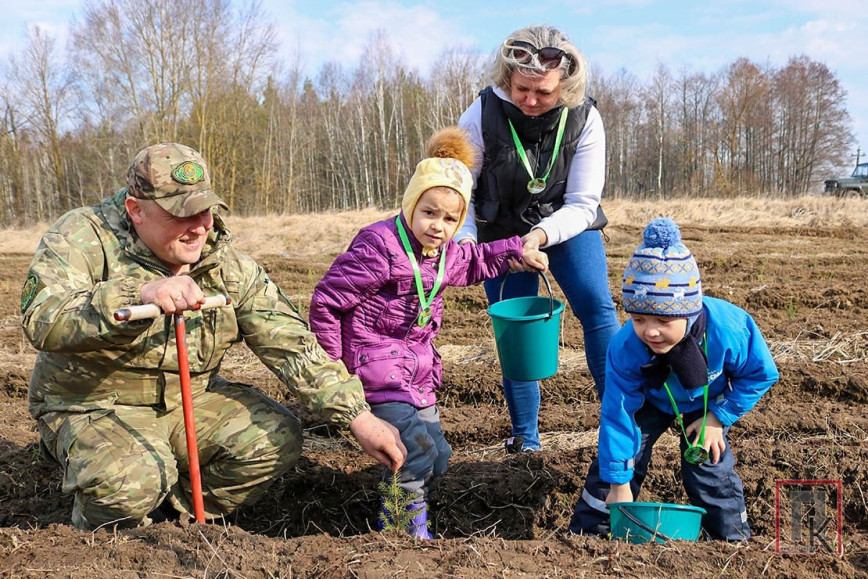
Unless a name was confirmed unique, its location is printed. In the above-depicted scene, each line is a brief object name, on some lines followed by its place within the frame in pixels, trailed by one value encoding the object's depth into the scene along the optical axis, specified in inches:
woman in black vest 121.6
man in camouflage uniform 91.9
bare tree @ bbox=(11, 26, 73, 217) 1047.0
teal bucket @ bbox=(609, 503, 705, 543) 84.1
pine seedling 93.5
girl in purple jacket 108.7
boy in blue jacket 90.6
